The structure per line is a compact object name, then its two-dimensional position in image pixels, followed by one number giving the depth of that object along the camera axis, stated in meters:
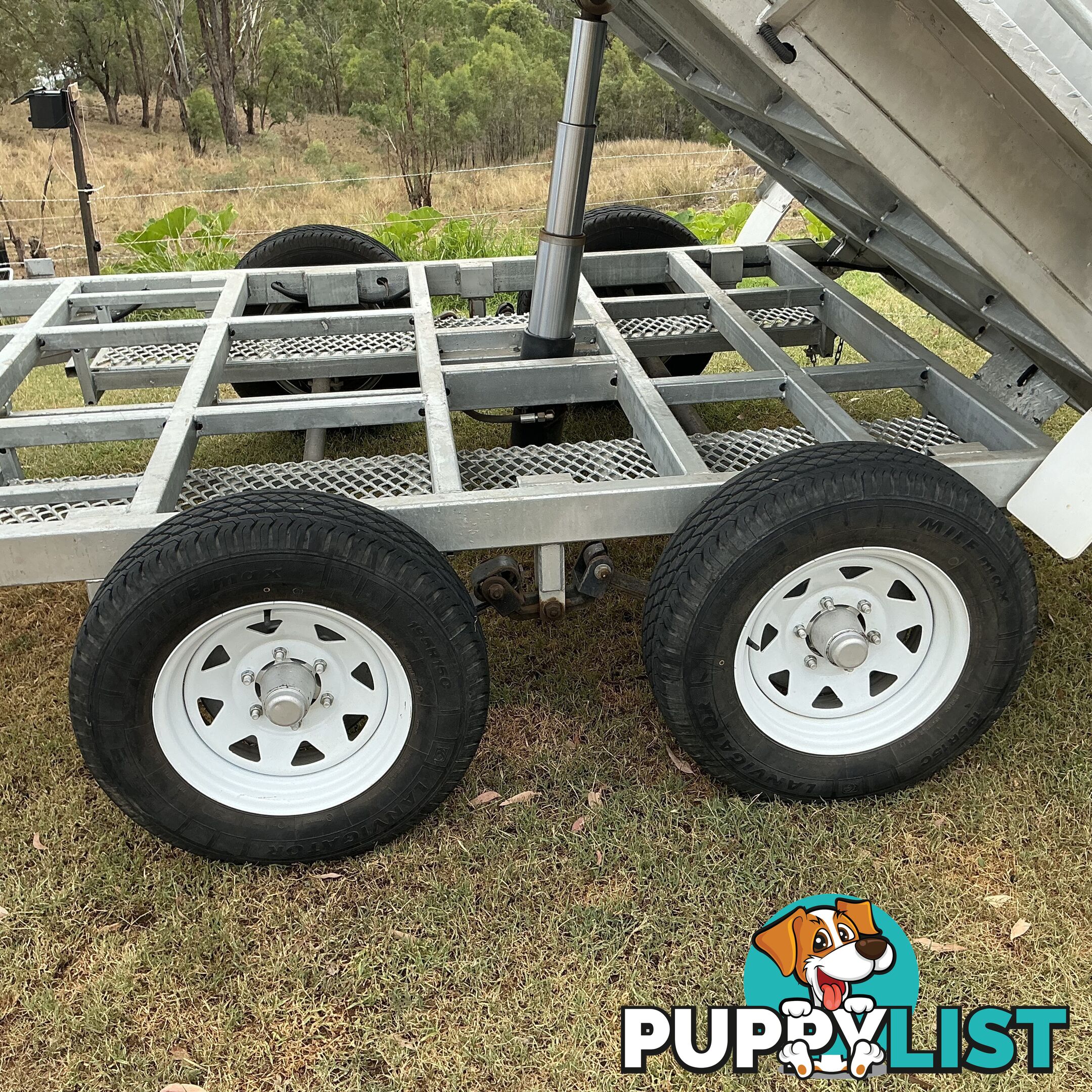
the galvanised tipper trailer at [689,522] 2.46
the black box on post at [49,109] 6.40
